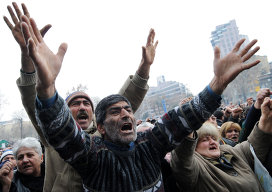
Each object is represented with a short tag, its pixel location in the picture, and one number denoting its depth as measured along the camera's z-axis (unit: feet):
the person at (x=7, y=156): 10.93
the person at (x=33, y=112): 5.60
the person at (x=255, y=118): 8.05
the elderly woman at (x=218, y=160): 6.21
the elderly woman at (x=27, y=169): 8.04
